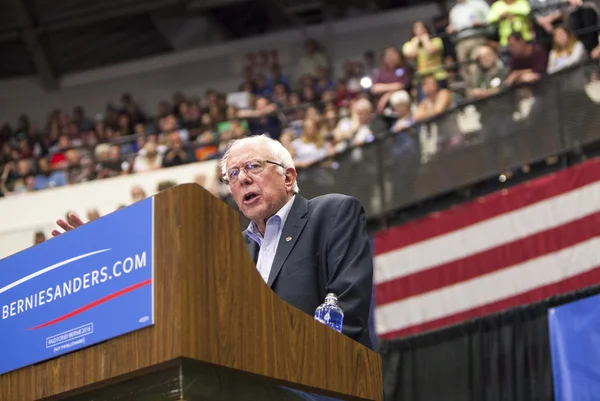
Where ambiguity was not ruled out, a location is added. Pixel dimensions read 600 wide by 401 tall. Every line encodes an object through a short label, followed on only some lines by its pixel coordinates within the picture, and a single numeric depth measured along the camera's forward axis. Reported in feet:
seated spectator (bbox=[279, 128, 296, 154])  36.47
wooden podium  8.22
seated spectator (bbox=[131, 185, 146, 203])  37.70
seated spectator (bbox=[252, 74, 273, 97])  51.83
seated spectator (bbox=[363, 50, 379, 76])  51.29
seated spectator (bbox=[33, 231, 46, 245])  36.17
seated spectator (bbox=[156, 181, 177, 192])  32.78
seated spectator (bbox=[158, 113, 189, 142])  46.09
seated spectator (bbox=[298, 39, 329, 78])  54.49
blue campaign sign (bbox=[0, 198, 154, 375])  8.52
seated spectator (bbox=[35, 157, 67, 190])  43.73
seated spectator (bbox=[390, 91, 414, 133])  32.94
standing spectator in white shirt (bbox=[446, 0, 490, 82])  34.66
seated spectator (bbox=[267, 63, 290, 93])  51.65
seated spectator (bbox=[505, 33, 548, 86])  32.31
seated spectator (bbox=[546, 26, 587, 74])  31.68
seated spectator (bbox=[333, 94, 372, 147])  34.24
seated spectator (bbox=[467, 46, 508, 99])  32.14
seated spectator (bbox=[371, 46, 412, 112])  37.24
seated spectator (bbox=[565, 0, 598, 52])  32.12
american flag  26.61
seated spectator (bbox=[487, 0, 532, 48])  35.12
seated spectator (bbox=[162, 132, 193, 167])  40.52
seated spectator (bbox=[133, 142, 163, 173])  41.34
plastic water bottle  10.41
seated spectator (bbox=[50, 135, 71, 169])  45.18
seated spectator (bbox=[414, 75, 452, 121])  32.55
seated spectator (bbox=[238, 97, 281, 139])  40.14
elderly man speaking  10.99
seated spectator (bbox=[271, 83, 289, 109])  45.79
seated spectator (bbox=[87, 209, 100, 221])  36.22
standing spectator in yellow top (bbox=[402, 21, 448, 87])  38.63
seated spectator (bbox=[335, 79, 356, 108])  42.14
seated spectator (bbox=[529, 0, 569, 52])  33.78
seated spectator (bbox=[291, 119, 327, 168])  35.70
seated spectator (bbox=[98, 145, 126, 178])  42.22
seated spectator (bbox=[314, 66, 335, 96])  48.50
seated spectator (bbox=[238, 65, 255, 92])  52.85
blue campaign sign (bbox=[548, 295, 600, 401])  23.25
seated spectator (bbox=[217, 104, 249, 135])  42.27
